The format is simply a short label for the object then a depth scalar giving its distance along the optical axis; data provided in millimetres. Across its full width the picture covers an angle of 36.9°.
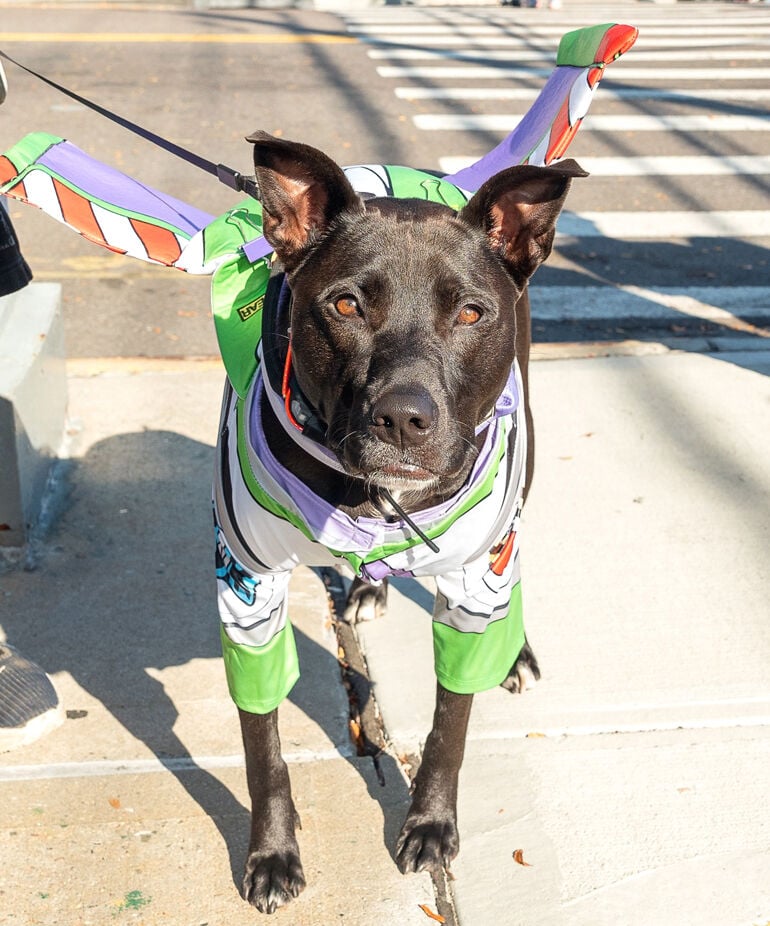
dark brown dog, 2494
